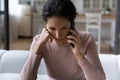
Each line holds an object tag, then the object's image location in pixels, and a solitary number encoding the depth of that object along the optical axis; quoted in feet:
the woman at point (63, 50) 3.72
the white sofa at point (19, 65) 5.78
